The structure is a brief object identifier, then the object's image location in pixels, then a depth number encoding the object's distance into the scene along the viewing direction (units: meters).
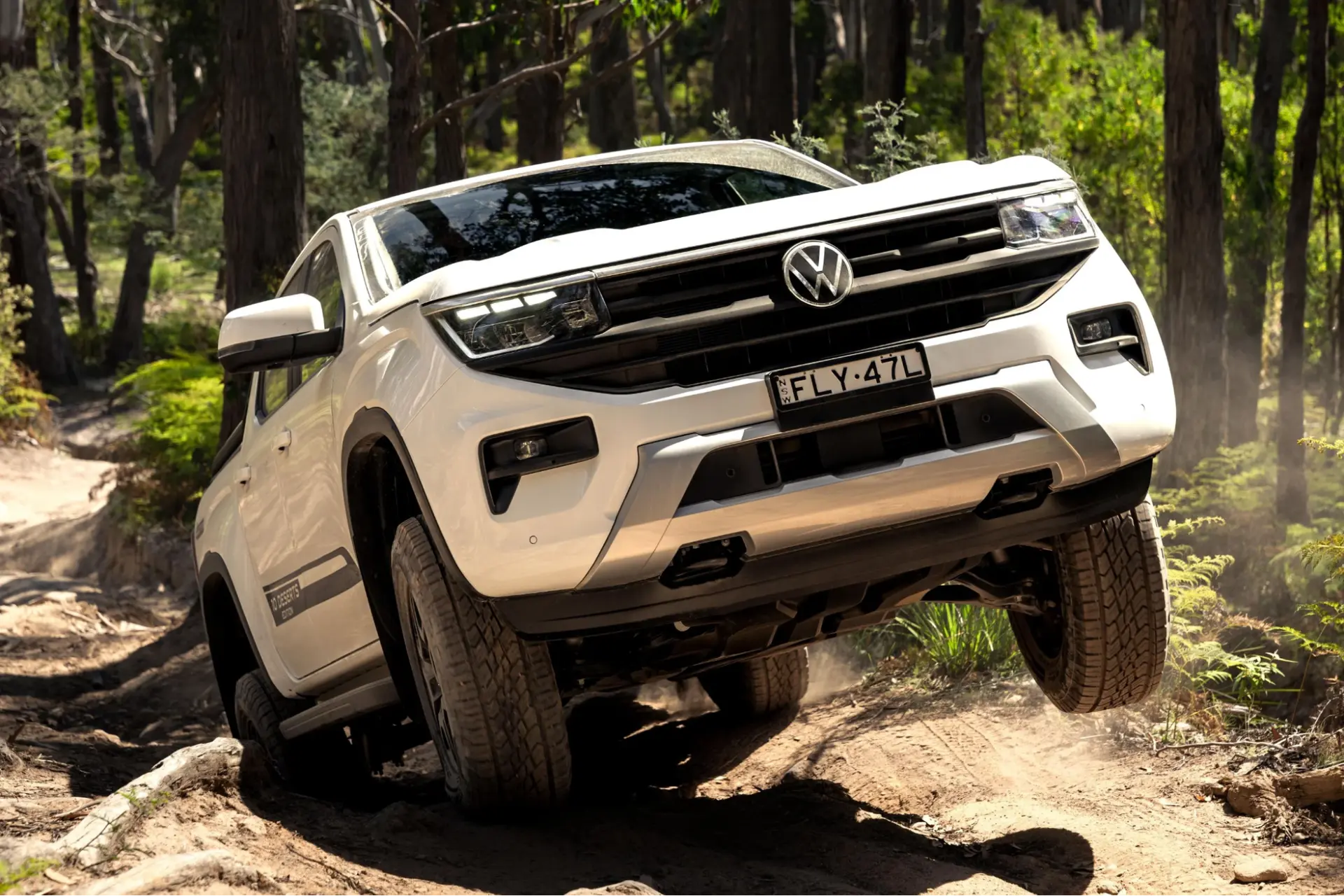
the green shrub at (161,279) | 37.09
